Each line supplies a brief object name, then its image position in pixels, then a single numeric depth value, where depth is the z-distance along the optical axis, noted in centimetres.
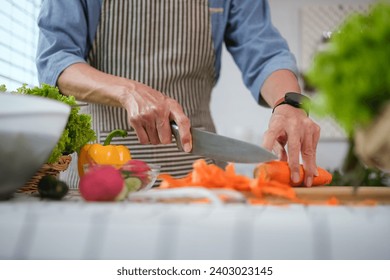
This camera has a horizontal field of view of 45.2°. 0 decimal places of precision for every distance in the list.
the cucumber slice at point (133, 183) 65
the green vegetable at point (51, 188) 64
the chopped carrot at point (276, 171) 79
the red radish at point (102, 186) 56
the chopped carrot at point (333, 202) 53
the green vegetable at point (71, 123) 88
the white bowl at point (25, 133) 54
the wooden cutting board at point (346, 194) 63
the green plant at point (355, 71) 41
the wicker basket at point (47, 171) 78
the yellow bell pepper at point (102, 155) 96
